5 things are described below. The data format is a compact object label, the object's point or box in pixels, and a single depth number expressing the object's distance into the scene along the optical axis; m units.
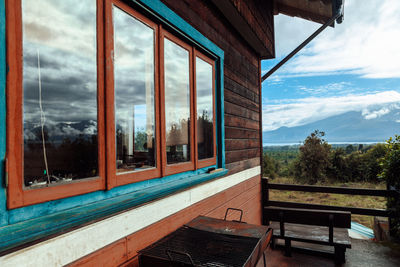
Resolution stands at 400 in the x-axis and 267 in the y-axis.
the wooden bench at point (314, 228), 3.20
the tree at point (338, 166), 14.55
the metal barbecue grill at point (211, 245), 1.36
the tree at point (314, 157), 14.91
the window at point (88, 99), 1.04
